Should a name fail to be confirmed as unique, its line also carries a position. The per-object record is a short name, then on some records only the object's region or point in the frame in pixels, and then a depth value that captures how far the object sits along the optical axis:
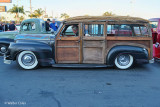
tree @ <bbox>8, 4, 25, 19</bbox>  60.12
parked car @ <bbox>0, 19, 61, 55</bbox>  7.75
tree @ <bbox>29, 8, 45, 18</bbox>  58.50
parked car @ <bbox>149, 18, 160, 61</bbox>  6.20
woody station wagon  5.25
